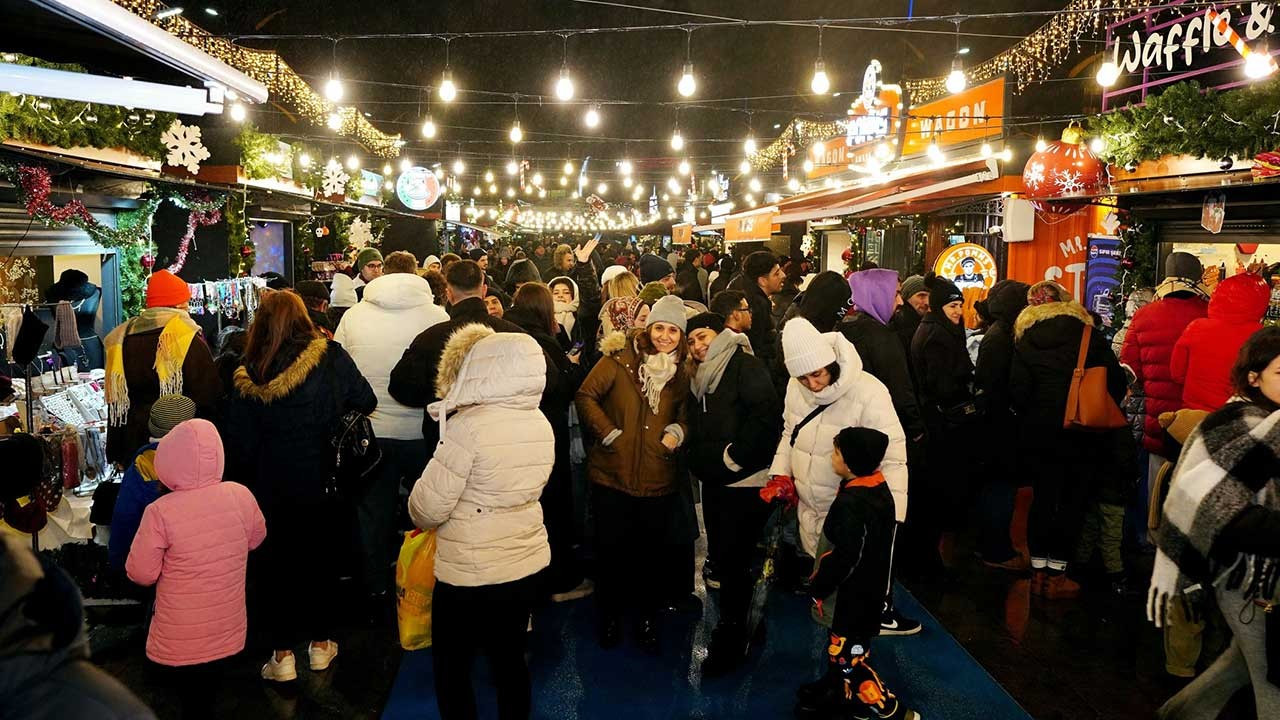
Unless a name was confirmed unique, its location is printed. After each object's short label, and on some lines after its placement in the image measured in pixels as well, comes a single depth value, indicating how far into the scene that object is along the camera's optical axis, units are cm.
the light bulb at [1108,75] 988
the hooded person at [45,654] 141
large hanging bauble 972
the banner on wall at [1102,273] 1109
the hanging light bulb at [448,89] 1176
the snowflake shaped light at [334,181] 1628
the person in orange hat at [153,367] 527
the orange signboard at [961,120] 1446
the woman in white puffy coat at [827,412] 455
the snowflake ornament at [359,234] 1745
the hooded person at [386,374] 555
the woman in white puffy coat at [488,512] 362
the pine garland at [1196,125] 812
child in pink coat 387
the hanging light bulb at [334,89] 1127
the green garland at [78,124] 703
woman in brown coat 513
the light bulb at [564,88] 1082
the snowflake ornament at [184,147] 1005
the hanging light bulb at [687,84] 1083
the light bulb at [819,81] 1077
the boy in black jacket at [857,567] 418
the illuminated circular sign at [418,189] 1802
